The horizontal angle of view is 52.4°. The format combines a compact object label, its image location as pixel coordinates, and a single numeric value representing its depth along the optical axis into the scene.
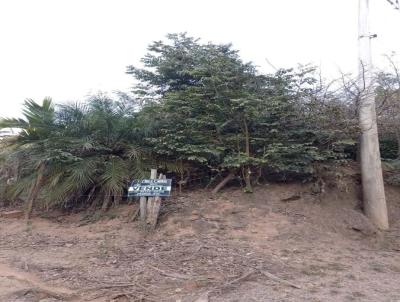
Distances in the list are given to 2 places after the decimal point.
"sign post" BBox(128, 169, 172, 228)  7.20
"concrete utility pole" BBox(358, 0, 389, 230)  8.09
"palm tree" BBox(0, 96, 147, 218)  8.23
